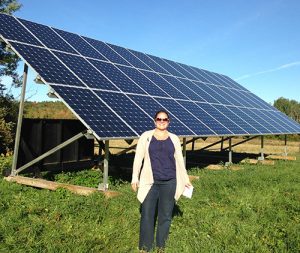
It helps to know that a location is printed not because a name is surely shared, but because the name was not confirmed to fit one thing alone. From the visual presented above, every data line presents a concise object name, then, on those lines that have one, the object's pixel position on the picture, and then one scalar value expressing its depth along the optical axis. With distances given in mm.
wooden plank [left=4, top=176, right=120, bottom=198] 9508
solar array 9938
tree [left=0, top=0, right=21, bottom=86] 21453
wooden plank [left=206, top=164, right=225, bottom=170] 15997
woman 5961
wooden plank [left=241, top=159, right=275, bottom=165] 19486
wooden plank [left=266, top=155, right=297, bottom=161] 22069
